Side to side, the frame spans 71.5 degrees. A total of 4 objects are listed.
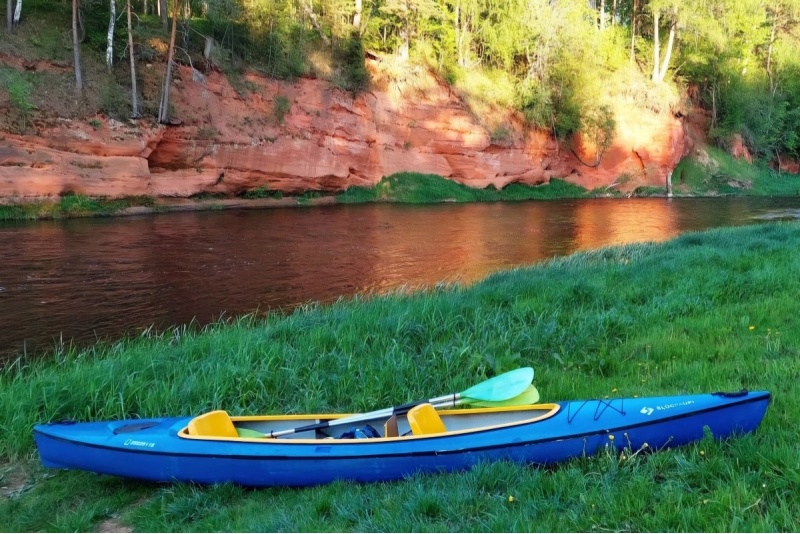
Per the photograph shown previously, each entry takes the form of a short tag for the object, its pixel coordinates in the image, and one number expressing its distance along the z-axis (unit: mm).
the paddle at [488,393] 3977
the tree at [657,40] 36900
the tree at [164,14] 25978
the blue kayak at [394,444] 3322
